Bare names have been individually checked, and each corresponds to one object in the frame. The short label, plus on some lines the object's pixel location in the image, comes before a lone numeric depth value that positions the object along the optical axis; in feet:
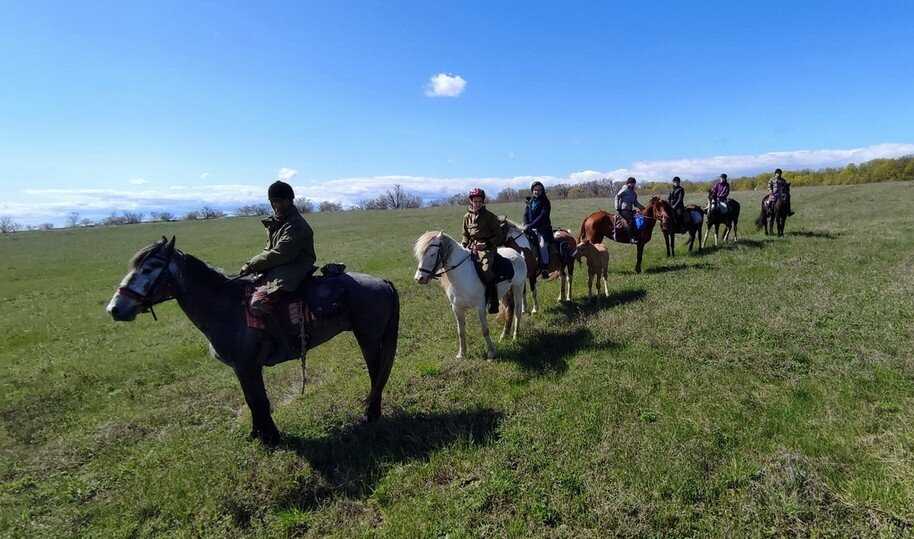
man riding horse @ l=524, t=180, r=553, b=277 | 39.40
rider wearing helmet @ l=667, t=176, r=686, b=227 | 59.88
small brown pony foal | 40.88
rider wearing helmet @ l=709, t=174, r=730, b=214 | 65.51
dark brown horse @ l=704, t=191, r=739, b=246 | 65.77
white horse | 26.23
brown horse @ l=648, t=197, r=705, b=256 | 55.57
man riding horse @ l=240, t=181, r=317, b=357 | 18.61
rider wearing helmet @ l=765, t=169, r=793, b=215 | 66.44
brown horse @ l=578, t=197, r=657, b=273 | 51.80
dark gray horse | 17.44
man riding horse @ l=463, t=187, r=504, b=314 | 29.19
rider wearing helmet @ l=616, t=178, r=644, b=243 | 52.44
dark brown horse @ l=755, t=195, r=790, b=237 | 66.69
